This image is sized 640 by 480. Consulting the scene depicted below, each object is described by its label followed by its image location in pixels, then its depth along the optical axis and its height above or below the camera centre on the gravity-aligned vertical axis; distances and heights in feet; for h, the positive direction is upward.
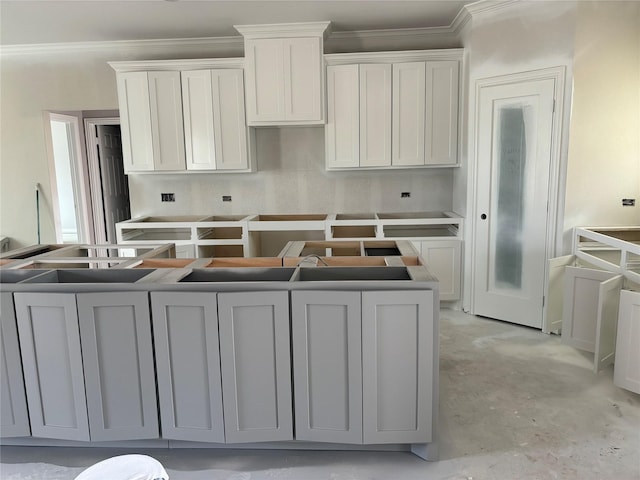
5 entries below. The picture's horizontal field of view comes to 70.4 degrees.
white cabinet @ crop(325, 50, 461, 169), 13.42 +2.11
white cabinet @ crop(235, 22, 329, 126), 13.32 +3.18
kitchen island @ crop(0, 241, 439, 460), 6.35 -2.53
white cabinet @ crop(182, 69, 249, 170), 13.98 +1.94
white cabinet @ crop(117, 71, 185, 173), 14.11 +1.98
